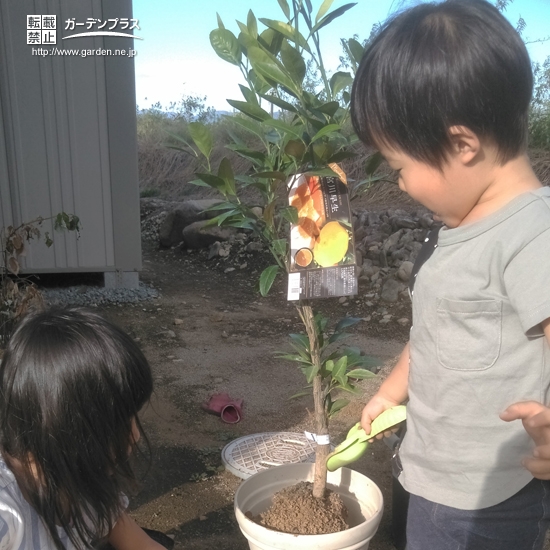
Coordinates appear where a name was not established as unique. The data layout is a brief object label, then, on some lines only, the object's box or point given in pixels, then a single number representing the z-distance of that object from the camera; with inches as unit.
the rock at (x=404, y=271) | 196.1
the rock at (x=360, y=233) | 239.0
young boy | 36.5
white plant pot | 56.9
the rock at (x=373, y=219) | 250.4
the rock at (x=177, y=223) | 293.0
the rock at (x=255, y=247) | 260.4
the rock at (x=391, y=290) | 189.5
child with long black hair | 43.3
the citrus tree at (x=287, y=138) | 52.4
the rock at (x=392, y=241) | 223.3
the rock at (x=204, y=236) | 278.4
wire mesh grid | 89.0
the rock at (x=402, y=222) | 239.8
